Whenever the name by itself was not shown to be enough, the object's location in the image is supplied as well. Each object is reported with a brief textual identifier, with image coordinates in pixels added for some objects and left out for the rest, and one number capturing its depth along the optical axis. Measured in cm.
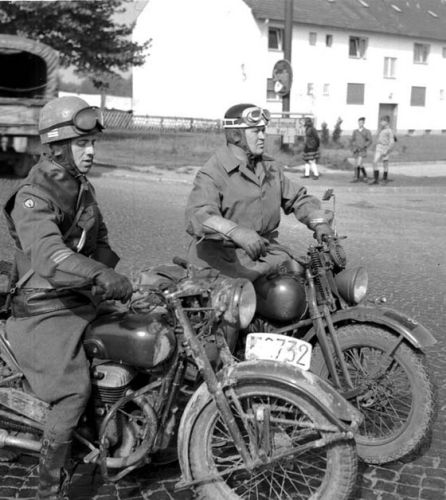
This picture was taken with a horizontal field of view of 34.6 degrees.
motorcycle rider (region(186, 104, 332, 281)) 430
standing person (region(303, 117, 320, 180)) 1980
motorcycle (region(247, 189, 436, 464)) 373
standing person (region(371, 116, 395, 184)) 1926
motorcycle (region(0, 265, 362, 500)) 308
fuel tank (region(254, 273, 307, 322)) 385
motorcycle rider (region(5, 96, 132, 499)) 311
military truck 1514
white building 4594
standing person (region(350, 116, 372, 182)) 1972
